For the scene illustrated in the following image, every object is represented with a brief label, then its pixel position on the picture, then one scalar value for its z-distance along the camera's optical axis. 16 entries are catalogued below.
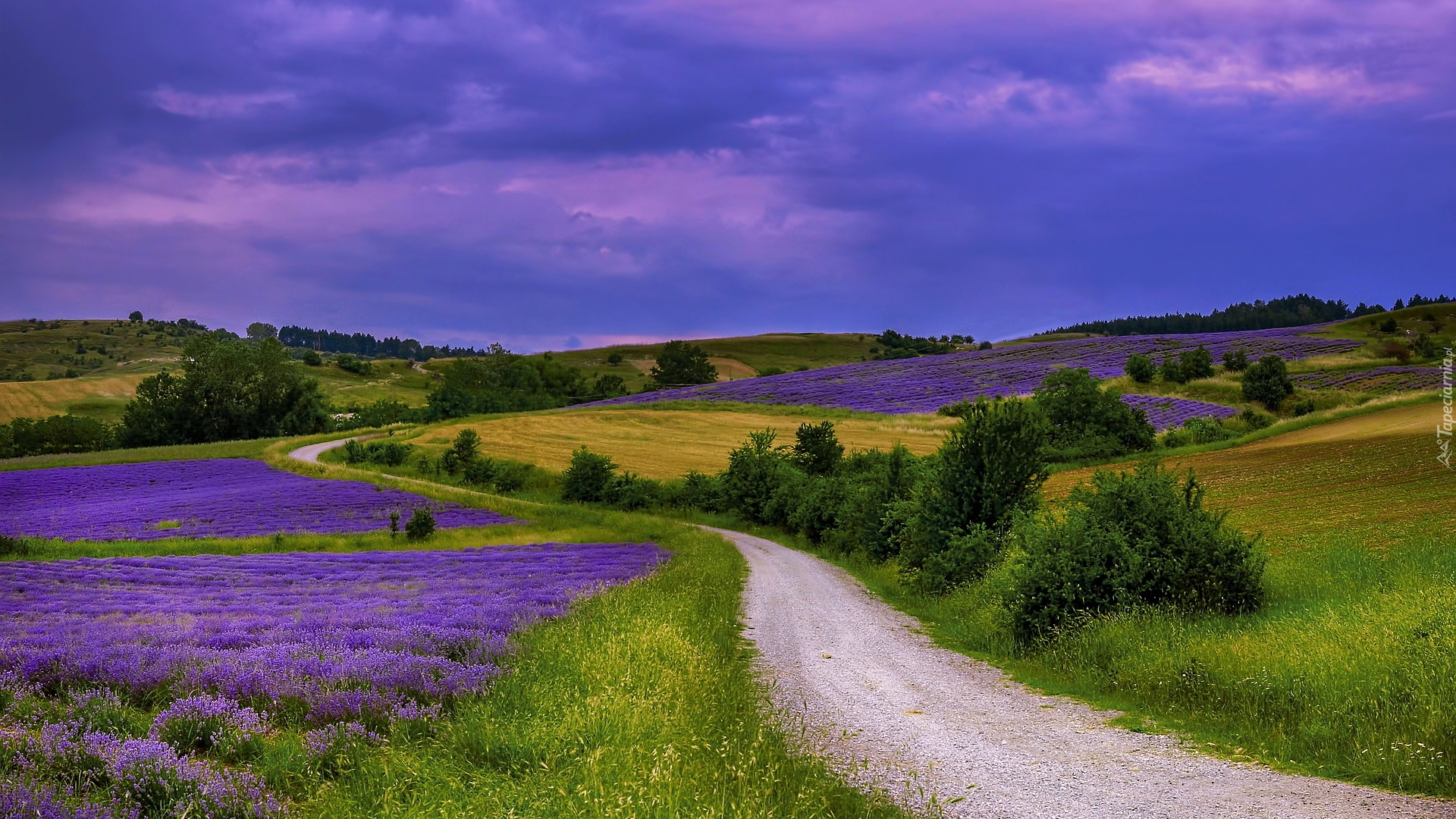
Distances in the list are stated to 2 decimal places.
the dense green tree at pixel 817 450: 51.22
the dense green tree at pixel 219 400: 92.88
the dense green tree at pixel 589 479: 51.56
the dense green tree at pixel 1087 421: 51.94
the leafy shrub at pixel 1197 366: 72.75
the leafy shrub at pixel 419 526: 32.88
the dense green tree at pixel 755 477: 47.56
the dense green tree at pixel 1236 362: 73.50
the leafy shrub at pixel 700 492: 52.19
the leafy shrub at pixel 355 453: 62.75
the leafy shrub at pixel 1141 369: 73.44
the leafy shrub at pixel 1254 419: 57.41
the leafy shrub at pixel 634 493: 51.03
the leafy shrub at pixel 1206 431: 52.06
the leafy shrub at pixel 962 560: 20.89
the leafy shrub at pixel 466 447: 58.34
